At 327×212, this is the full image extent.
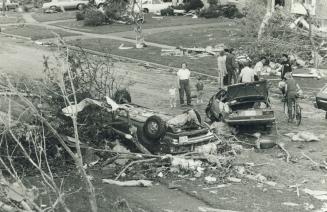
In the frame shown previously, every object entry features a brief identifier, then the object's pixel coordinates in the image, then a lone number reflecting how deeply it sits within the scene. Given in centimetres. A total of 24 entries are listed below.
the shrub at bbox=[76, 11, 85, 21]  4766
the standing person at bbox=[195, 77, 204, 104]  2116
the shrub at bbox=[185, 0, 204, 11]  4859
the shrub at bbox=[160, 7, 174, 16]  4900
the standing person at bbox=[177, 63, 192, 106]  2098
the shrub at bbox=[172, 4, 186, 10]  4924
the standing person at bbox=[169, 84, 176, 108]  2068
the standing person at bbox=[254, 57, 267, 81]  2190
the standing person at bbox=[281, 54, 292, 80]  2151
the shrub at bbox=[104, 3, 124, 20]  4516
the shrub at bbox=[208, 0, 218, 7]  4723
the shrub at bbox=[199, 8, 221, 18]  4562
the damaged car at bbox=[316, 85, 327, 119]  1867
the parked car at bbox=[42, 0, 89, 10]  5622
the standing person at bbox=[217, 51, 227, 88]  2264
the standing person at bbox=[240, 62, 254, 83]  1986
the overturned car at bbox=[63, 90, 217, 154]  1526
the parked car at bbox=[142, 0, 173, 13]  5019
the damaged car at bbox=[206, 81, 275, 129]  1758
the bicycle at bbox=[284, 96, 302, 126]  1861
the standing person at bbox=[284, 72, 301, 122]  1841
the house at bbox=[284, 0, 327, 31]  3192
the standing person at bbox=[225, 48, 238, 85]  2247
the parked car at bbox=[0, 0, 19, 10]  6041
